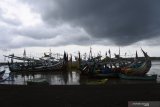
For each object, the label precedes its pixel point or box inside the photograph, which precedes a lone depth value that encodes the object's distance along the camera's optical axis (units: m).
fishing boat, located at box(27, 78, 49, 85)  13.07
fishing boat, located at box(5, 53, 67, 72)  33.42
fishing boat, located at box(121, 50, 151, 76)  21.04
